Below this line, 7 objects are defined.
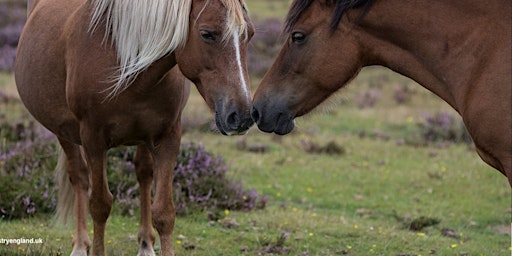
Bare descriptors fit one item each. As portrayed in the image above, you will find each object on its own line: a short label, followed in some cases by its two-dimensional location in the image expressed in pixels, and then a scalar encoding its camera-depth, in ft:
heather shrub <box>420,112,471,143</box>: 74.54
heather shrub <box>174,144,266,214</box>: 48.06
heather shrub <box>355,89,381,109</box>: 91.76
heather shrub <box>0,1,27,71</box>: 102.13
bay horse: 25.55
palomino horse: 30.19
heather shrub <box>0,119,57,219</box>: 44.65
